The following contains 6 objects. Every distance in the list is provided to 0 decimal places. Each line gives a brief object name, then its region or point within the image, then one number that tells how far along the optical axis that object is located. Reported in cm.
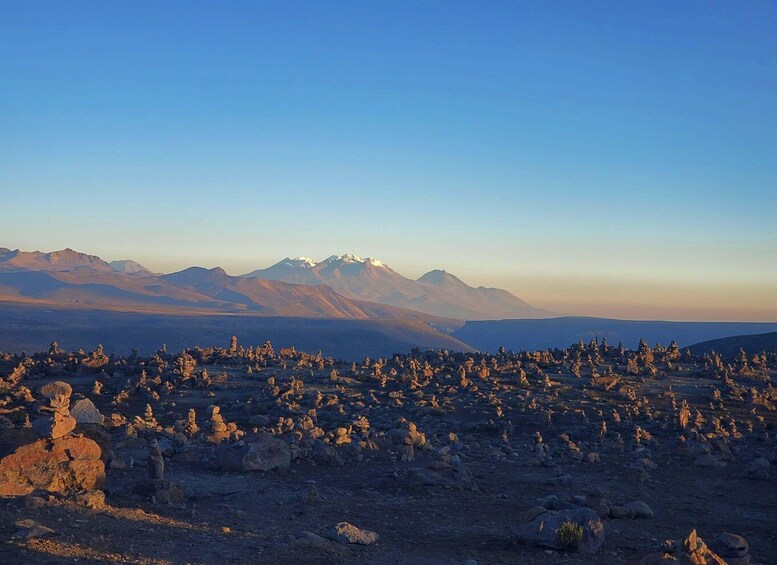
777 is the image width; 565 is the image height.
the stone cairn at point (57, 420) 1294
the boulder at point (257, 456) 1683
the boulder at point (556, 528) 1148
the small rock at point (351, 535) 1159
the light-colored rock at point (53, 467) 1216
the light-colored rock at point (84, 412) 1432
